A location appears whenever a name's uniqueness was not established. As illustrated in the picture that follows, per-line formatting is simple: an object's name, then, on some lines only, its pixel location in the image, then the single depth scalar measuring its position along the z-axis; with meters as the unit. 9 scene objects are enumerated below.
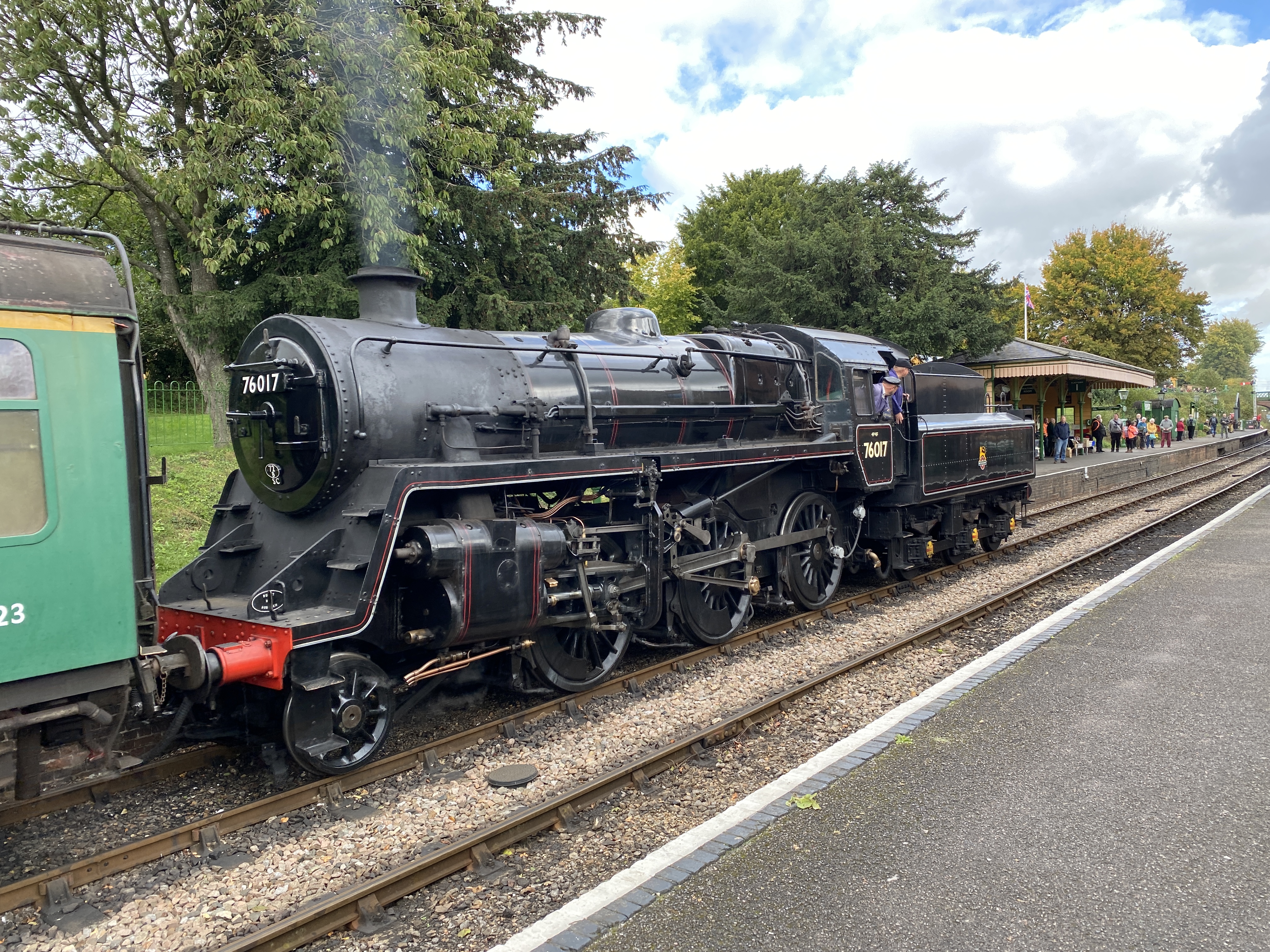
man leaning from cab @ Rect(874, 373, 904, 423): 10.12
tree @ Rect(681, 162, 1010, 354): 22.38
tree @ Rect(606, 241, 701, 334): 31.28
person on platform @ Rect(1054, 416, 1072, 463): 27.92
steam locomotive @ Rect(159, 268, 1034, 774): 5.22
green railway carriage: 3.77
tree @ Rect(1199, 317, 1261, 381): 115.25
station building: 24.42
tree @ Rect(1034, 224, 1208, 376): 42.78
